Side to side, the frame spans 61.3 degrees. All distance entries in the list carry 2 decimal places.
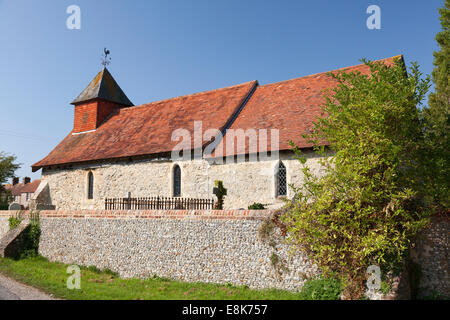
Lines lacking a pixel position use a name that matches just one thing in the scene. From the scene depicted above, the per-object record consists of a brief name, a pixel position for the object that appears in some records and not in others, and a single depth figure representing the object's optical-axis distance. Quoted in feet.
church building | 54.90
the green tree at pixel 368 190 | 29.17
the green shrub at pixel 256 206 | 46.34
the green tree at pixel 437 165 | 30.35
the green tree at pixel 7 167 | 112.98
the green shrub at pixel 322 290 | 29.66
